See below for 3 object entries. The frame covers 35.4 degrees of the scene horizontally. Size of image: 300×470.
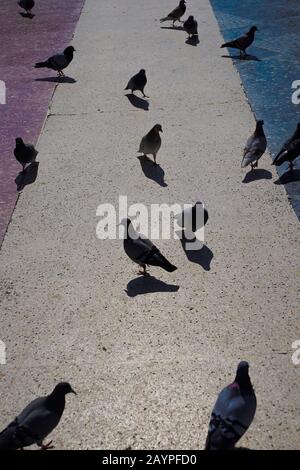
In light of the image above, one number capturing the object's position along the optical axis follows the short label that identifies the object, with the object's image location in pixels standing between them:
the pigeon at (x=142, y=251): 5.64
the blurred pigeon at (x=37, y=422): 3.85
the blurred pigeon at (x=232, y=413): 3.71
